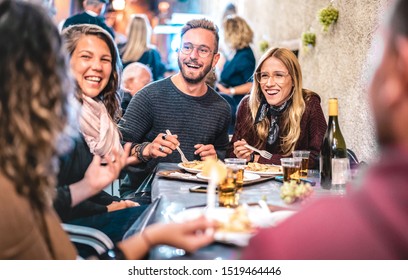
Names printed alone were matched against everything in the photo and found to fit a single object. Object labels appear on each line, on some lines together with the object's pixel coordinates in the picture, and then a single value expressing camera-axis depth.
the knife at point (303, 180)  1.79
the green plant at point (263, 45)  5.83
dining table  1.12
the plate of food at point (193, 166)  1.92
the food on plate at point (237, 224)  1.14
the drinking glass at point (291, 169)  1.76
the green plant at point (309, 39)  3.90
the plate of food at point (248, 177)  1.79
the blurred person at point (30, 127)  0.96
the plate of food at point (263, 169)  1.93
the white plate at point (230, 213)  1.12
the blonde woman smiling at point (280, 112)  2.40
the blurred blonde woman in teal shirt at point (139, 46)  4.32
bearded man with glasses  2.43
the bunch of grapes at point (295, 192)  1.45
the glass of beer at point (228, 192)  1.45
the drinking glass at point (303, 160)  1.91
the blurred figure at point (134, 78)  3.54
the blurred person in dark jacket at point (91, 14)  3.05
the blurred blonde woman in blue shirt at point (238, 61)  4.46
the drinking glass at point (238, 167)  1.65
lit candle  1.15
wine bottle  1.77
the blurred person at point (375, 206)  0.67
